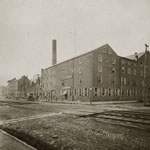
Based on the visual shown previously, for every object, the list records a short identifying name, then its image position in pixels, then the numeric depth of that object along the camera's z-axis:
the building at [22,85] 79.62
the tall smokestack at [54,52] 57.00
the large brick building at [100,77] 35.19
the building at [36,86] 66.12
